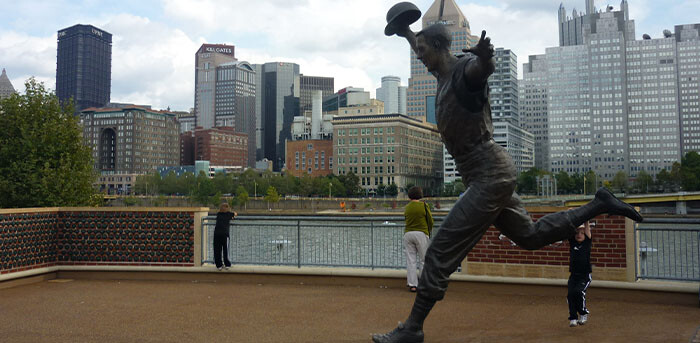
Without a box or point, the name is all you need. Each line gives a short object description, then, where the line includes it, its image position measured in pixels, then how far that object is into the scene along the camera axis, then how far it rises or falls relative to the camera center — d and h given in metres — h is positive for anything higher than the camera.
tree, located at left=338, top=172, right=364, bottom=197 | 107.44 +1.12
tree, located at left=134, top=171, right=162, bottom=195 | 102.06 +1.09
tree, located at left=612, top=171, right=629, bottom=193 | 109.12 +1.56
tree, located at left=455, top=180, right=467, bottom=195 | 98.20 +0.26
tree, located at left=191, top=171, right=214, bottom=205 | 82.19 -0.41
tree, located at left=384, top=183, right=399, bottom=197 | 107.00 -0.13
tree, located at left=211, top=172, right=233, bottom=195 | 91.12 +0.97
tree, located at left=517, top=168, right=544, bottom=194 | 104.97 +1.50
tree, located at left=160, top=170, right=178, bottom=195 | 101.69 +0.88
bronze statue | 4.43 -0.09
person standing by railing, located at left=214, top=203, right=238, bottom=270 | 9.15 -0.84
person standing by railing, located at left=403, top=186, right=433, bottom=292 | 7.75 -0.66
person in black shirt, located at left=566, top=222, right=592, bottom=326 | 5.44 -0.89
